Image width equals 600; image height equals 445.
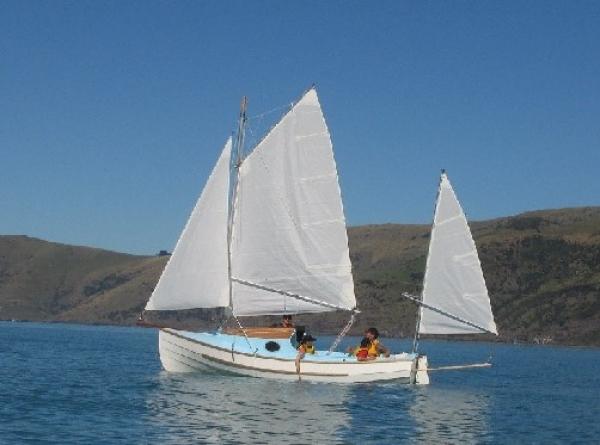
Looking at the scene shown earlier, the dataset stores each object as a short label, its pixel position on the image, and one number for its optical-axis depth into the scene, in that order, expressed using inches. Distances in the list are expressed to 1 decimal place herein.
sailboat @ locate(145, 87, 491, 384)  2066.9
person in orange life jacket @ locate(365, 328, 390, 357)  2070.6
